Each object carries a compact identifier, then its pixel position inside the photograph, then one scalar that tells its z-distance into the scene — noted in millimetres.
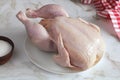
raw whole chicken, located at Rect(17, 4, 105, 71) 588
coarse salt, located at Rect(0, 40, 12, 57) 616
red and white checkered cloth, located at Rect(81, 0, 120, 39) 740
